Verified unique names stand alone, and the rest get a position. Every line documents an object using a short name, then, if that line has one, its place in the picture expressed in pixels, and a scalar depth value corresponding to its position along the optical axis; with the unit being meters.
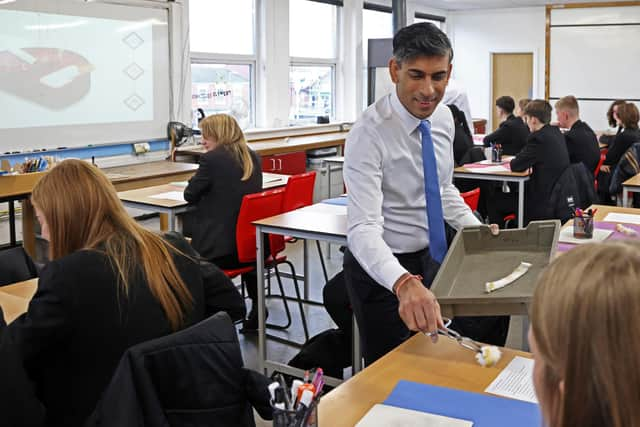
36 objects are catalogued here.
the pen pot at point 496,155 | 6.37
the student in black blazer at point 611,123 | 6.97
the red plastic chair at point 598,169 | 6.26
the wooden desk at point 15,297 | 2.39
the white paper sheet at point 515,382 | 1.61
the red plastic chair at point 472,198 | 3.62
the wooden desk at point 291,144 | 7.06
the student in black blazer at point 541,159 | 5.35
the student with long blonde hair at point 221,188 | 4.11
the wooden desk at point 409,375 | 1.55
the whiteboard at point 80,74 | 5.58
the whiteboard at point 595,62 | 11.67
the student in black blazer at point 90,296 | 1.74
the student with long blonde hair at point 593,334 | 0.73
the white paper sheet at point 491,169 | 5.83
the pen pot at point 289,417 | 1.26
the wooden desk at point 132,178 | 5.26
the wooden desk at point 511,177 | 5.61
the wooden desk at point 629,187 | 5.03
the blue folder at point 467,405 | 1.49
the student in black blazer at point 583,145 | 5.93
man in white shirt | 2.02
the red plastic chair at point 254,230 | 3.95
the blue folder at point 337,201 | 4.18
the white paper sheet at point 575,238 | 3.06
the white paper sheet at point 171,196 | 4.41
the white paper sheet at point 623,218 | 3.51
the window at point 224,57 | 7.53
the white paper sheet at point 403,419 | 1.45
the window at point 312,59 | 9.10
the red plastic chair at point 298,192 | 4.30
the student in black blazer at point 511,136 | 7.02
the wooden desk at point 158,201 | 4.22
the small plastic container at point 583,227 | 3.10
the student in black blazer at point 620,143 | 6.69
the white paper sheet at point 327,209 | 3.90
